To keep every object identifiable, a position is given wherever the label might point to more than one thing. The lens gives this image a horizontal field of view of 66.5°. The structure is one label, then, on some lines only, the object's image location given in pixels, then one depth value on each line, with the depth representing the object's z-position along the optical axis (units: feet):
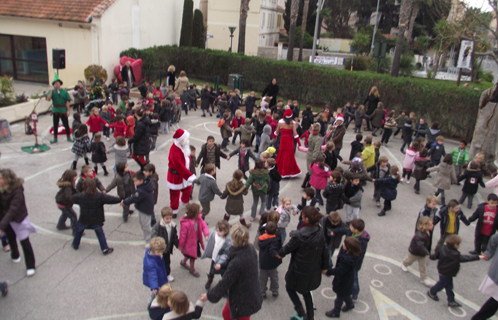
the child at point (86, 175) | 22.44
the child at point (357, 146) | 34.60
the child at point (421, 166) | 33.81
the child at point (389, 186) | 28.22
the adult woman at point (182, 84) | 56.29
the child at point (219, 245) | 17.02
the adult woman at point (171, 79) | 61.12
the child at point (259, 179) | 24.53
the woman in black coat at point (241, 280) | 13.60
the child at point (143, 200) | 21.03
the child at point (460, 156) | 35.01
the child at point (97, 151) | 30.13
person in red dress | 33.68
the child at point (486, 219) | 23.36
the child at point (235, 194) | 23.21
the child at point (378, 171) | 29.99
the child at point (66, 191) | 21.48
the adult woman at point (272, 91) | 55.67
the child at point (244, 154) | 29.63
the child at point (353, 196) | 25.39
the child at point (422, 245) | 20.29
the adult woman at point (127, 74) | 60.54
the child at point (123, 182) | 23.70
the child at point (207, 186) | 23.67
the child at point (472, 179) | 29.81
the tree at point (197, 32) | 96.43
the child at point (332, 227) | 19.75
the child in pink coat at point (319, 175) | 28.07
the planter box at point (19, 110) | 43.68
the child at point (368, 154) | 32.55
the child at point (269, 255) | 16.90
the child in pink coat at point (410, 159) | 34.30
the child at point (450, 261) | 18.34
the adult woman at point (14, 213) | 18.12
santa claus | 24.66
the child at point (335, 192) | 24.23
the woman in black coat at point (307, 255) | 15.88
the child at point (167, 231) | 18.28
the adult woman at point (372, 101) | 52.19
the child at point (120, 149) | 29.24
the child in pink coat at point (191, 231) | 18.65
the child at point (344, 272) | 16.40
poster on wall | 66.28
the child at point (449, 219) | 22.49
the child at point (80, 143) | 31.30
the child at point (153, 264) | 15.90
